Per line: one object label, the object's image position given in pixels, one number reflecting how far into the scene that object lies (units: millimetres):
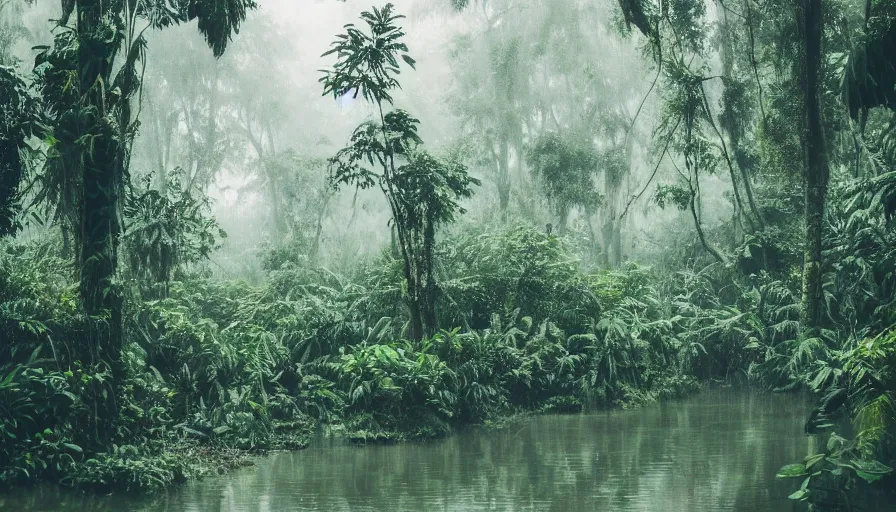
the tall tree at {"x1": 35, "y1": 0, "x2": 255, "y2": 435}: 9430
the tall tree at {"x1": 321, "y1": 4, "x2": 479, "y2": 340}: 13688
